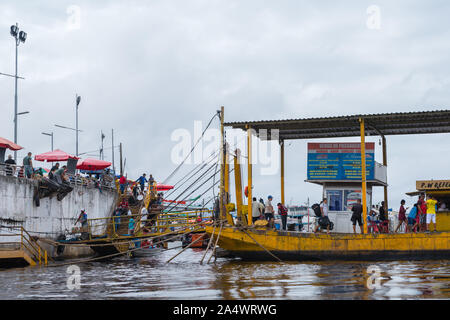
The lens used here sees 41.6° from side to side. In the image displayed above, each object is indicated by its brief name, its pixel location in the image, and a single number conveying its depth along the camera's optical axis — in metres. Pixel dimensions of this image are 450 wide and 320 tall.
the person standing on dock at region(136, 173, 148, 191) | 35.50
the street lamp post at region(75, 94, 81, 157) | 52.31
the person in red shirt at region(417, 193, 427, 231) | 21.86
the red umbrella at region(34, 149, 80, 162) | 32.35
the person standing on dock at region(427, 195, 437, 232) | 21.10
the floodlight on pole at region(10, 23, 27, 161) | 34.72
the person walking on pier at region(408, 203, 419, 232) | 22.12
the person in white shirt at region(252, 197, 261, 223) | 23.12
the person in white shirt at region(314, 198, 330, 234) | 22.42
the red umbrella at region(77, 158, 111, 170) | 35.38
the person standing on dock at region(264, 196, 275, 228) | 23.61
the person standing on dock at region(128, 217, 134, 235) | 27.97
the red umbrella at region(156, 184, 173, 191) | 48.88
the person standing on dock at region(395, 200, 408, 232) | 22.36
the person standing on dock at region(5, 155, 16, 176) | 26.41
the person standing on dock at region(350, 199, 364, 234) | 22.04
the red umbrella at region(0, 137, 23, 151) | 27.21
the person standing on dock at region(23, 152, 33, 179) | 27.86
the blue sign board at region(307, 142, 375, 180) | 23.58
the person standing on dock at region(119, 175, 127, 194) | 36.75
